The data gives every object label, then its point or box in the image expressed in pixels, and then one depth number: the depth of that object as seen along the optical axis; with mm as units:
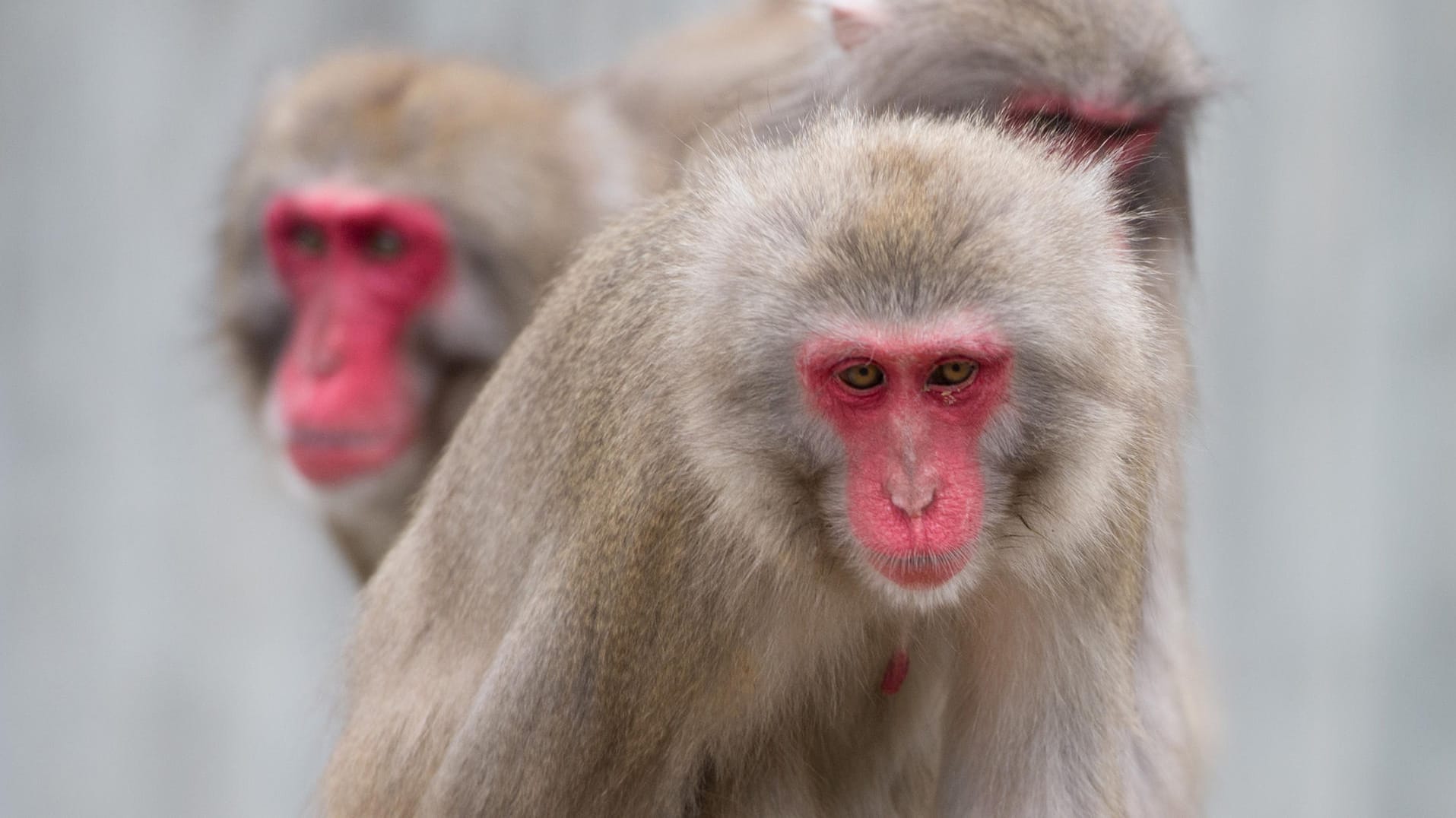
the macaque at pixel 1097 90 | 8008
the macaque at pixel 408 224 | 11406
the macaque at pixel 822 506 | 6148
